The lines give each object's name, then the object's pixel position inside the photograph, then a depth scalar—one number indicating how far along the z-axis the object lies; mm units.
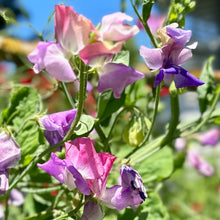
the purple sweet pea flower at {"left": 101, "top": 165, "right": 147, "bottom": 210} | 394
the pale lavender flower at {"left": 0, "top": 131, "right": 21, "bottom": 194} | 414
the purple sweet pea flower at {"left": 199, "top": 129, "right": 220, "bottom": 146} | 1014
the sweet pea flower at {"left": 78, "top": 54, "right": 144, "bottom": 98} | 366
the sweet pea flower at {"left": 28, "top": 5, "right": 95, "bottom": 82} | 363
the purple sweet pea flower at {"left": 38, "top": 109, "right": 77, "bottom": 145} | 420
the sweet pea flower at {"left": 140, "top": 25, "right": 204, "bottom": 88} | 403
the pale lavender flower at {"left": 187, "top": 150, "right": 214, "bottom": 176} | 1082
